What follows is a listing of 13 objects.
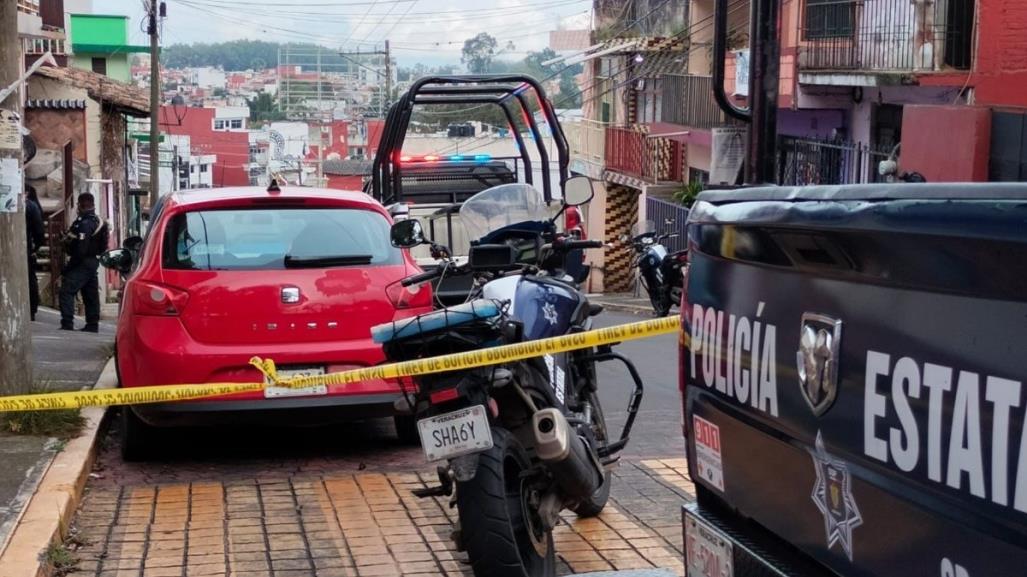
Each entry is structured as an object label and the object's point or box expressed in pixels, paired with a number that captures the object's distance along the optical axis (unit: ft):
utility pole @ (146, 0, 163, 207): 103.76
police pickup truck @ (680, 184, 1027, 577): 7.43
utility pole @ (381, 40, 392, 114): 204.41
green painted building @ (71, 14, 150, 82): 144.36
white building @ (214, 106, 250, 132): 240.32
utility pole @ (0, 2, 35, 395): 25.53
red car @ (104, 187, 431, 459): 23.97
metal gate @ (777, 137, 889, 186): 68.13
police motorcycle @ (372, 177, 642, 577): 16.08
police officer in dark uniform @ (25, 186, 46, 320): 48.78
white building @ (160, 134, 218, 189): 166.39
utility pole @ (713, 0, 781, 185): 17.79
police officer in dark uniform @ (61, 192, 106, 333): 49.67
